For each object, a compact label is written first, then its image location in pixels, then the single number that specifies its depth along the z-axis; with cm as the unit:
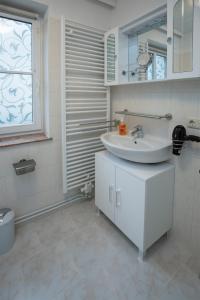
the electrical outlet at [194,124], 143
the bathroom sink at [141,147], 146
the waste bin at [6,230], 156
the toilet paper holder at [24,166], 173
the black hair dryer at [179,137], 142
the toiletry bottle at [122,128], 197
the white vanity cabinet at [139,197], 145
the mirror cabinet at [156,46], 130
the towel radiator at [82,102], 191
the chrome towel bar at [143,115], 163
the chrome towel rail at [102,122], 211
